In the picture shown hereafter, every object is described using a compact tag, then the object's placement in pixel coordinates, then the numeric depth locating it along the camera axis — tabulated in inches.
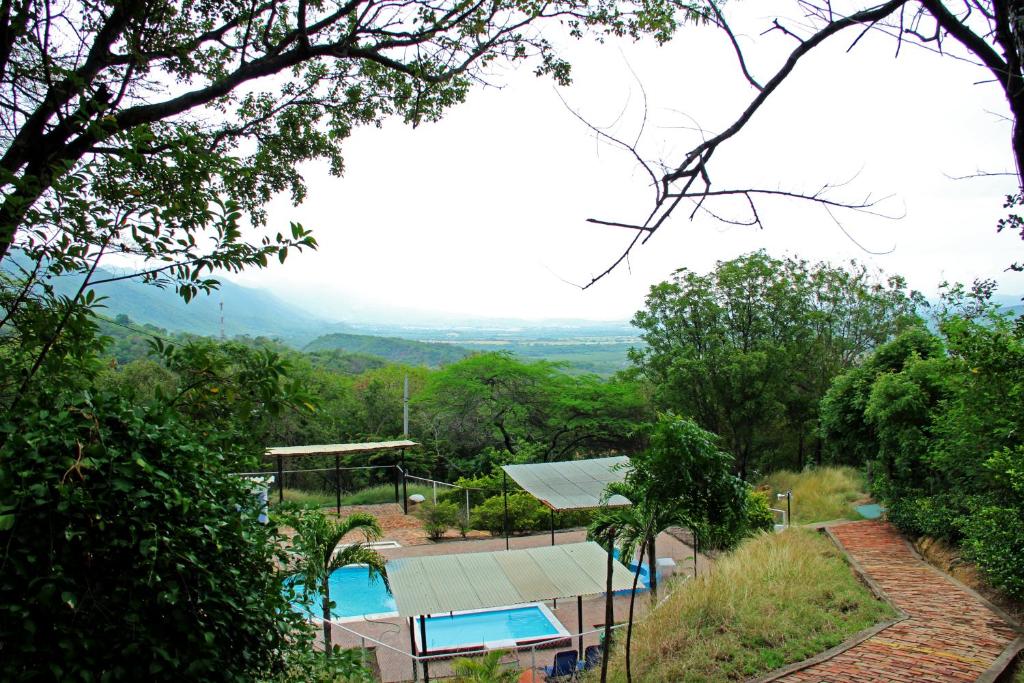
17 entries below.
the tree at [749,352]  729.0
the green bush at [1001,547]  285.6
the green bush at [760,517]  460.4
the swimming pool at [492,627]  393.1
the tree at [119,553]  76.5
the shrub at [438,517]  573.3
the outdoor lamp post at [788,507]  526.0
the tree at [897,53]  86.0
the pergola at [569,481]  449.4
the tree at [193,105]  107.0
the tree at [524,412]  889.5
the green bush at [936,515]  360.2
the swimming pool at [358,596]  458.0
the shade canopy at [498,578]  295.4
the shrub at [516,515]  601.3
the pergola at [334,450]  606.9
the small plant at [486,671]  228.8
